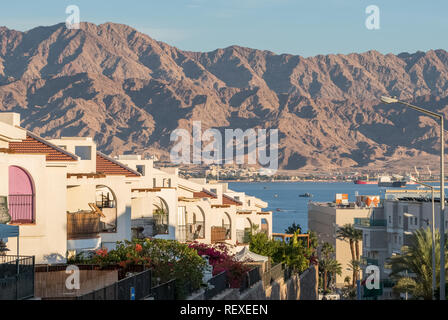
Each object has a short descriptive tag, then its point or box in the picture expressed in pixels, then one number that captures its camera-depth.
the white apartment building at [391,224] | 82.81
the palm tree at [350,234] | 111.94
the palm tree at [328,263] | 105.93
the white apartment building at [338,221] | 122.19
